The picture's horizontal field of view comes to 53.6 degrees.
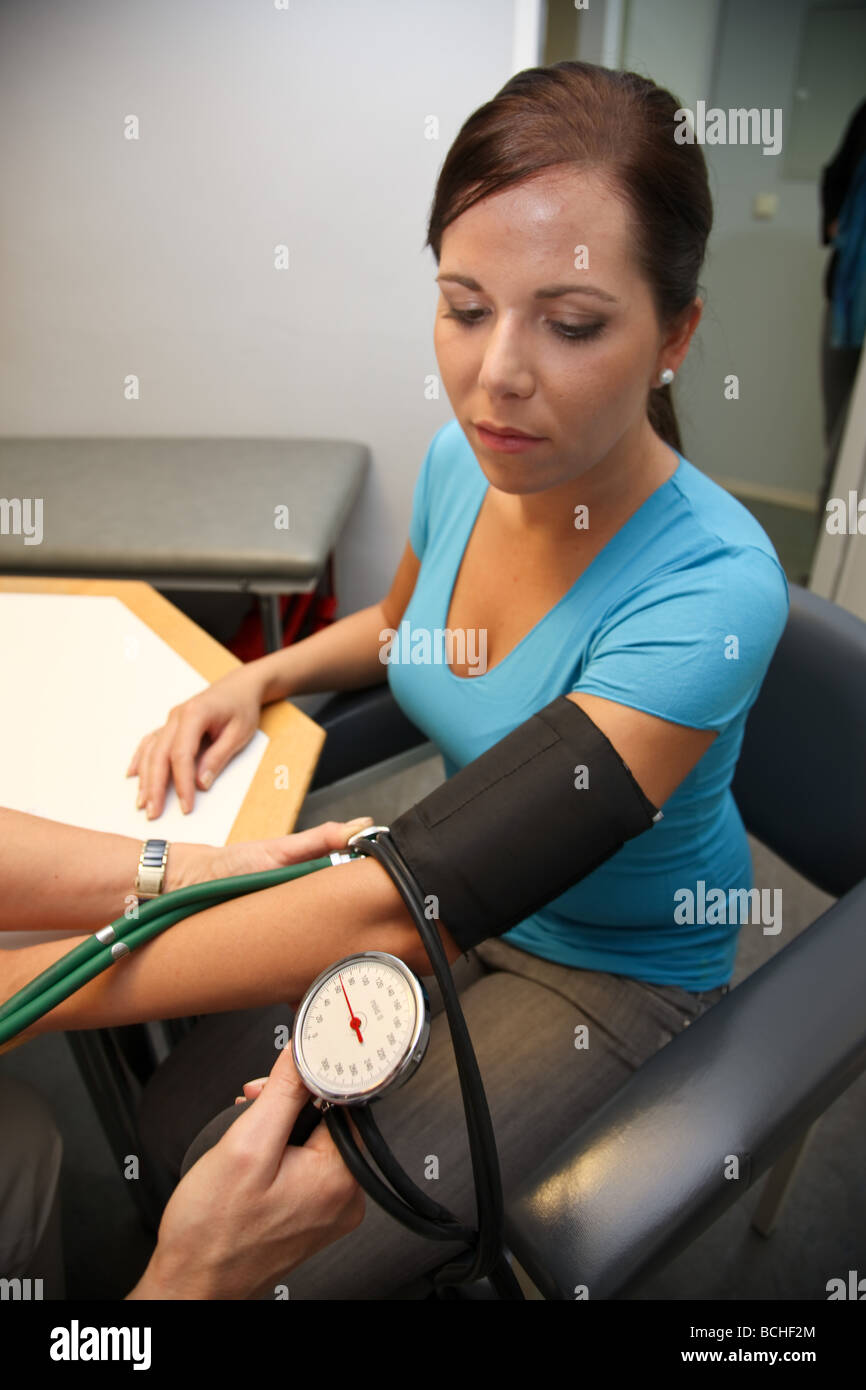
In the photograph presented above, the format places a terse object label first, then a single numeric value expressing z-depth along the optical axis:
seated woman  0.72
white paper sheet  0.89
